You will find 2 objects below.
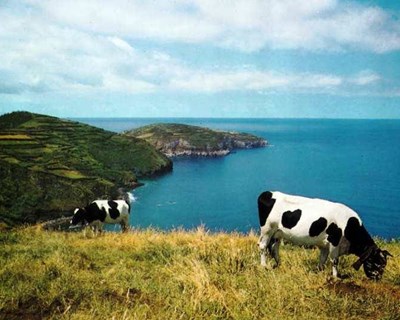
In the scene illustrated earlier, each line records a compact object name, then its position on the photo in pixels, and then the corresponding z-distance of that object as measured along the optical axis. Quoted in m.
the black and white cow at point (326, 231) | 10.85
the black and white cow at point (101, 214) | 25.14
